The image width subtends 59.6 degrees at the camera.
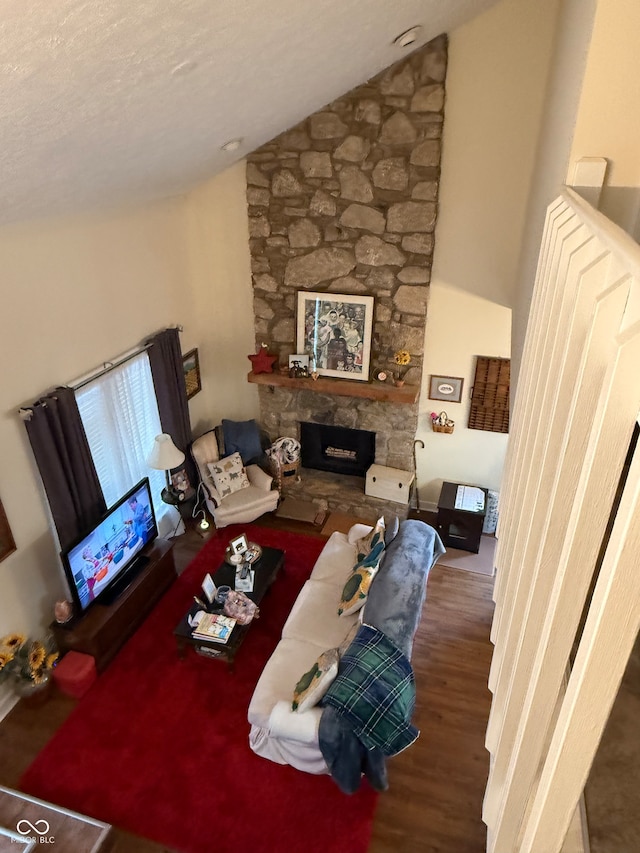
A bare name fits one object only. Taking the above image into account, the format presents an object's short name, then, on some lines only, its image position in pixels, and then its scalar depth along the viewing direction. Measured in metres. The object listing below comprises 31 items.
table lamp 4.44
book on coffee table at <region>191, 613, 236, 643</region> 3.72
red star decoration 5.12
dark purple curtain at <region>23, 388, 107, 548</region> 3.40
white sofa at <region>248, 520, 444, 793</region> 2.93
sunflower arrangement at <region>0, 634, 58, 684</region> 3.45
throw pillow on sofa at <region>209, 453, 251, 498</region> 5.11
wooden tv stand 3.70
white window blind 4.02
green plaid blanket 2.87
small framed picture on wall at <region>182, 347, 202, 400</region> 5.27
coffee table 3.73
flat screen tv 3.64
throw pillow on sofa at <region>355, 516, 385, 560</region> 4.07
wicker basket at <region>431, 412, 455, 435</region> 5.08
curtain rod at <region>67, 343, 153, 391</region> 3.78
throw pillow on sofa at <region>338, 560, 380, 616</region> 3.62
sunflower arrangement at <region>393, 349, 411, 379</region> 4.82
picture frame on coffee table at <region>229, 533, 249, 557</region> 4.31
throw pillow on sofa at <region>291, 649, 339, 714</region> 3.00
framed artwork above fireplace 4.84
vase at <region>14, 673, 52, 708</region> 3.56
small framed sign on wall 4.93
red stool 3.62
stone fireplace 4.12
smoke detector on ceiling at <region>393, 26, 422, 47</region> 3.16
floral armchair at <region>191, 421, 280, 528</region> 5.08
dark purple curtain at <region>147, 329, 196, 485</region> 4.53
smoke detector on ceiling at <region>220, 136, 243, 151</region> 3.56
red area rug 2.97
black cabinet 4.87
